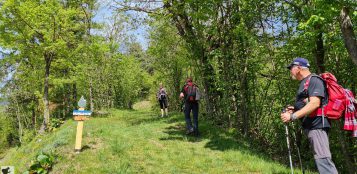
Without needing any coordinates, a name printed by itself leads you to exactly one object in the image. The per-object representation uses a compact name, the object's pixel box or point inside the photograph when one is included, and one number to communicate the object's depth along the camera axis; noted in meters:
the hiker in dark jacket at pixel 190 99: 12.07
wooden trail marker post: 9.92
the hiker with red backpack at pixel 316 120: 4.79
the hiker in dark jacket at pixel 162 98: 20.50
